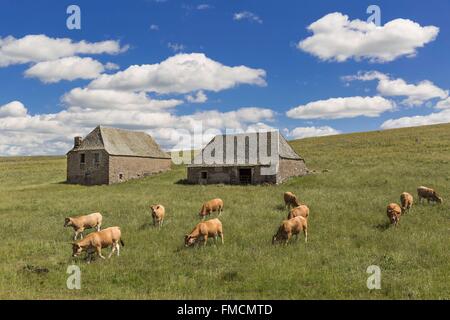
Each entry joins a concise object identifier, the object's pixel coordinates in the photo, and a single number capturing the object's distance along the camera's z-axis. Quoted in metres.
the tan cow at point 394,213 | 18.66
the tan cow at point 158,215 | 20.22
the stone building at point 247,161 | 41.25
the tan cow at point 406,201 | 21.84
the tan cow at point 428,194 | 24.26
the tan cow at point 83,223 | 19.41
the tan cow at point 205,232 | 15.79
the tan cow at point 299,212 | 18.96
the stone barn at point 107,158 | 49.91
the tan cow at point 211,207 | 22.22
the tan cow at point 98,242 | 14.71
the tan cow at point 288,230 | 15.87
